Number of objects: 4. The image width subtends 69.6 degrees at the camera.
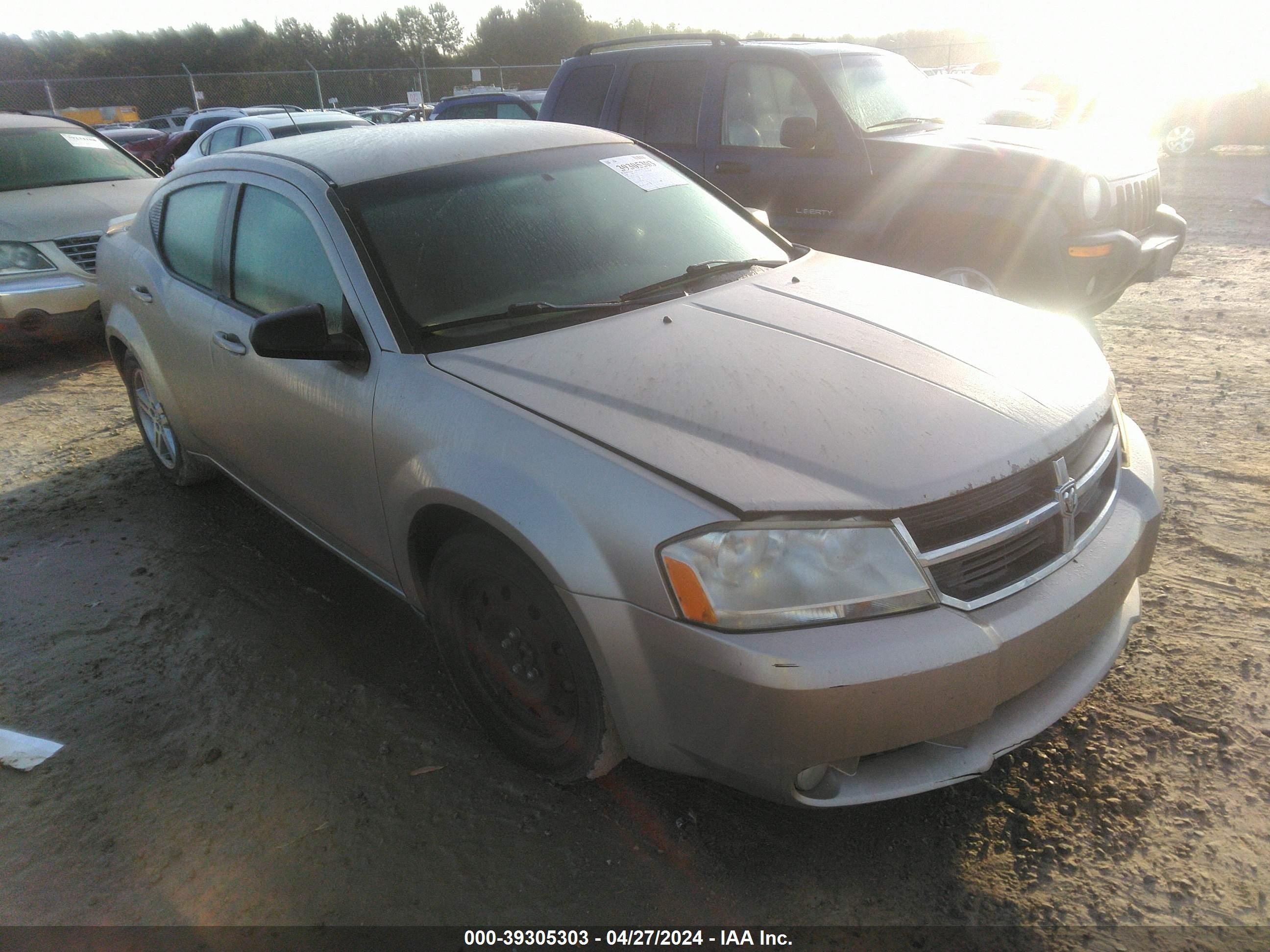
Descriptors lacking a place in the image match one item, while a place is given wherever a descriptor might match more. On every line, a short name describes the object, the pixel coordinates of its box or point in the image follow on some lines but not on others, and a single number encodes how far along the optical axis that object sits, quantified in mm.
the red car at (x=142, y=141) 16219
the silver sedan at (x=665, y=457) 1930
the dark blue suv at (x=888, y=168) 5160
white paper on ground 2742
